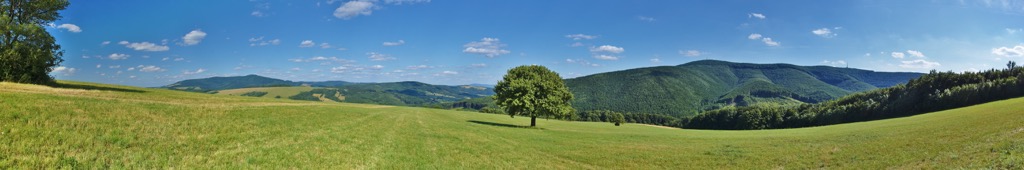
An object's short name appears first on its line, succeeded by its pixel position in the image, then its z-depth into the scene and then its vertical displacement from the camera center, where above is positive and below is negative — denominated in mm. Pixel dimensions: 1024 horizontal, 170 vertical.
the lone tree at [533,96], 51062 +331
